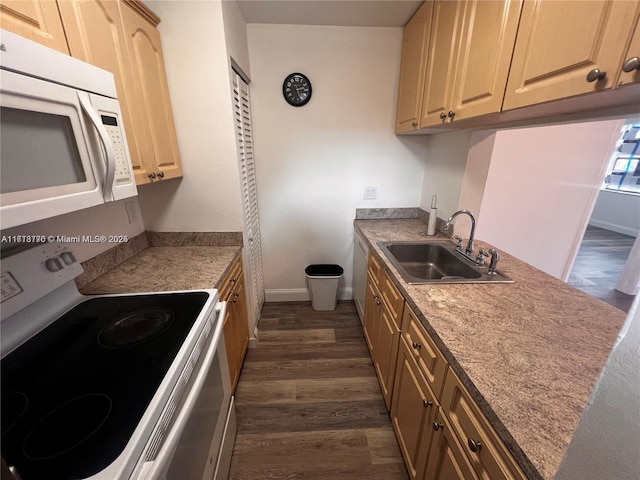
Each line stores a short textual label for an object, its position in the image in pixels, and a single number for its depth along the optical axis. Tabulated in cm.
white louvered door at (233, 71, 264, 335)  175
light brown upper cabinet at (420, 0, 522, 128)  101
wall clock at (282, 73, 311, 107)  211
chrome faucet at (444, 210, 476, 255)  146
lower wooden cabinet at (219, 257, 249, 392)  149
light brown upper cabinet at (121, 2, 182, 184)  120
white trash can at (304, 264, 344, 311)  247
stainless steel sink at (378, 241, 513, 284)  162
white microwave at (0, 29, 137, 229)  60
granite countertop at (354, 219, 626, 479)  58
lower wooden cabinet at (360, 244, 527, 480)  68
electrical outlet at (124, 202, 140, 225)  158
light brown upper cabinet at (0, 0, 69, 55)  68
